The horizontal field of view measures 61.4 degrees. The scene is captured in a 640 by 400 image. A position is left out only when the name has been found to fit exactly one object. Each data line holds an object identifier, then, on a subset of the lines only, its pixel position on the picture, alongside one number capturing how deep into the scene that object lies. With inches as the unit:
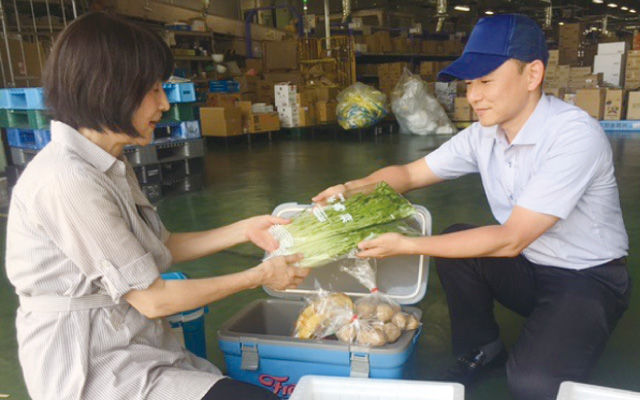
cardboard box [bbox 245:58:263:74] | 470.9
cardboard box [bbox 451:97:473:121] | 402.3
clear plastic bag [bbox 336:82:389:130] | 358.3
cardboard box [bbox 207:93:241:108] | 373.7
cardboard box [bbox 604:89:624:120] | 357.1
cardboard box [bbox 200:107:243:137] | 345.5
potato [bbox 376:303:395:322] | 67.6
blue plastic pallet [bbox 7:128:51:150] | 183.0
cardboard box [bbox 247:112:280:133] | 355.9
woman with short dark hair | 45.4
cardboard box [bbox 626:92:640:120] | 351.9
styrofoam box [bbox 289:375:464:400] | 43.5
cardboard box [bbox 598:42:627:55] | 393.4
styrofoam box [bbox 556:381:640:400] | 40.4
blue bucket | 72.6
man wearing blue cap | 61.3
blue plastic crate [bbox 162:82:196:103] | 185.2
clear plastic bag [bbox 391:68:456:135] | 359.3
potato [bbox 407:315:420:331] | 67.4
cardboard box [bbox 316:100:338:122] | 390.9
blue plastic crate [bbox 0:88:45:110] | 174.4
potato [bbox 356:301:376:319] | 69.0
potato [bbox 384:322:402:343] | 65.2
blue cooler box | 63.0
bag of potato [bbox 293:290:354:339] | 68.4
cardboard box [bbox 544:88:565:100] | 369.7
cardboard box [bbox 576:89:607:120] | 363.9
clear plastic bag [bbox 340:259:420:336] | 67.6
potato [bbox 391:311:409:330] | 67.2
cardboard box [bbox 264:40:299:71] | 418.6
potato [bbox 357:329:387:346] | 63.6
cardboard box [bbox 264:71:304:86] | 415.8
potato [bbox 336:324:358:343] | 65.7
